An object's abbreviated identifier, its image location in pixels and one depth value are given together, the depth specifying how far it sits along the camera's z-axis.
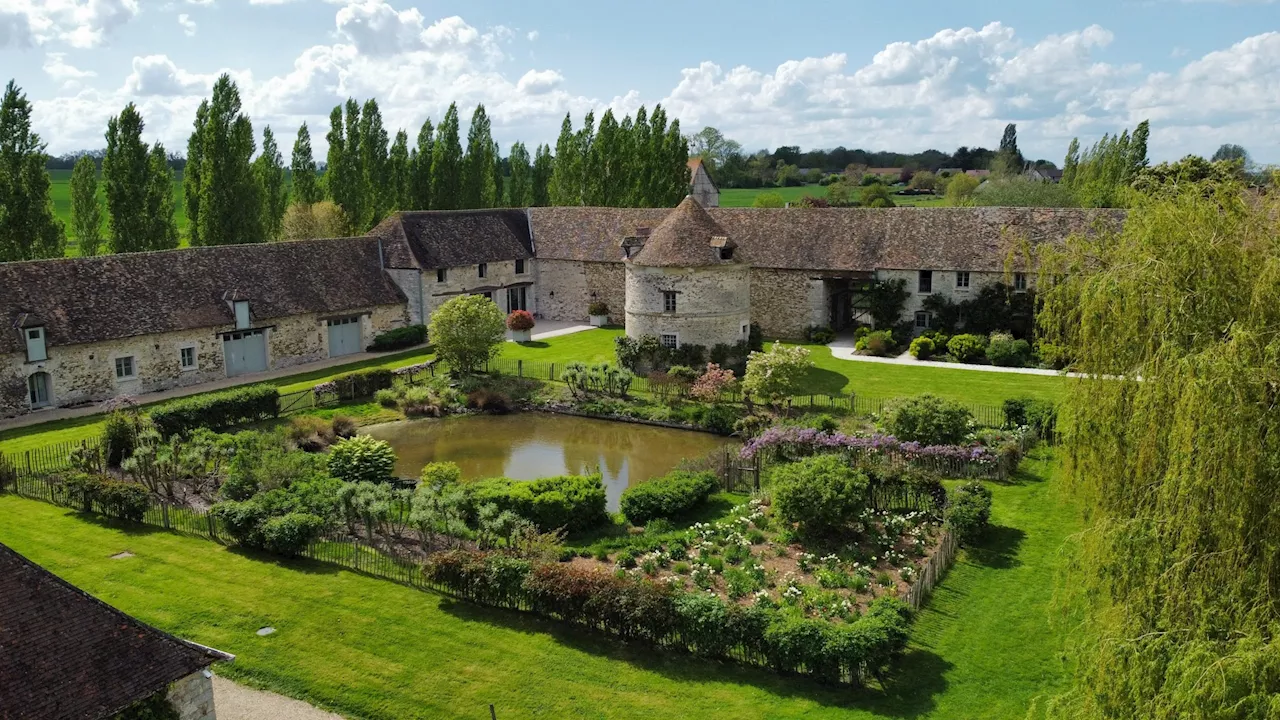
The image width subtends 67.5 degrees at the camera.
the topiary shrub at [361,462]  24.53
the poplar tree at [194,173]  45.53
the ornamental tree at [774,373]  30.48
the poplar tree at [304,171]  55.06
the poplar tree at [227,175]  44.91
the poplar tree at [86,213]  52.00
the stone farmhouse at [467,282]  32.97
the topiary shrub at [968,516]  20.42
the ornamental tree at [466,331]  35.06
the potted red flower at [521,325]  43.44
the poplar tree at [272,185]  53.66
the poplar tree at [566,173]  60.41
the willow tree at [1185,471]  9.52
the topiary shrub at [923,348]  38.69
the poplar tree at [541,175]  69.56
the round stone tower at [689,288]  36.91
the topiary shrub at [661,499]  22.12
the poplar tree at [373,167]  54.28
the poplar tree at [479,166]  58.44
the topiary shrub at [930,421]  25.62
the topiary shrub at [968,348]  37.62
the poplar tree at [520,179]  69.12
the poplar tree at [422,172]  56.28
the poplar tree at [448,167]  56.69
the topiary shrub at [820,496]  20.22
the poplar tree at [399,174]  55.25
